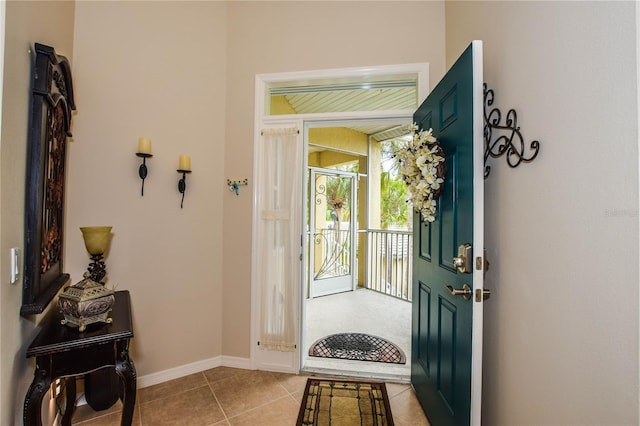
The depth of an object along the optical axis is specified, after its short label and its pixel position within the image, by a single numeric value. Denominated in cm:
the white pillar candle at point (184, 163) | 230
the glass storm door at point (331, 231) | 490
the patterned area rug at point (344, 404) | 188
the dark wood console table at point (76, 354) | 117
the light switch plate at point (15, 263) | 108
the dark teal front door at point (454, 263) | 132
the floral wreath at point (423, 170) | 159
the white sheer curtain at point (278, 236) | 247
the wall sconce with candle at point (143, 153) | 210
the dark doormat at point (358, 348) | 271
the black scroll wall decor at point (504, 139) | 123
